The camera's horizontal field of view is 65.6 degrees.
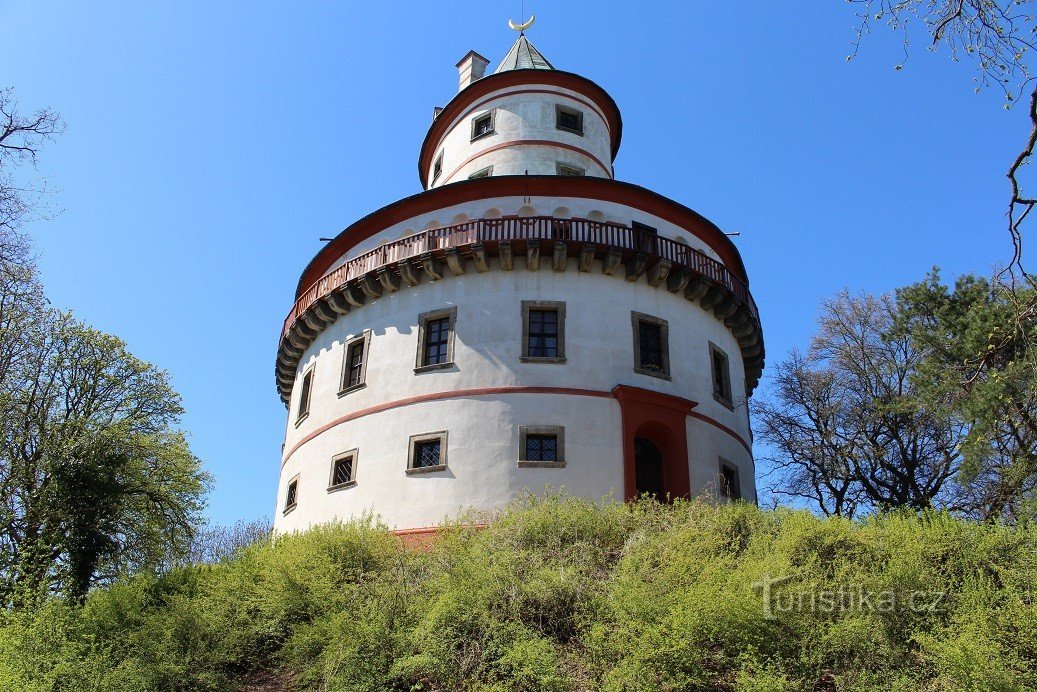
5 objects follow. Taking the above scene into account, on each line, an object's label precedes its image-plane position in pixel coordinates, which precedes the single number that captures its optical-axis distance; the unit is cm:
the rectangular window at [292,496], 2505
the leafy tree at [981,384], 1692
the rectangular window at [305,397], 2644
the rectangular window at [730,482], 2354
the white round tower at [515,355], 2167
